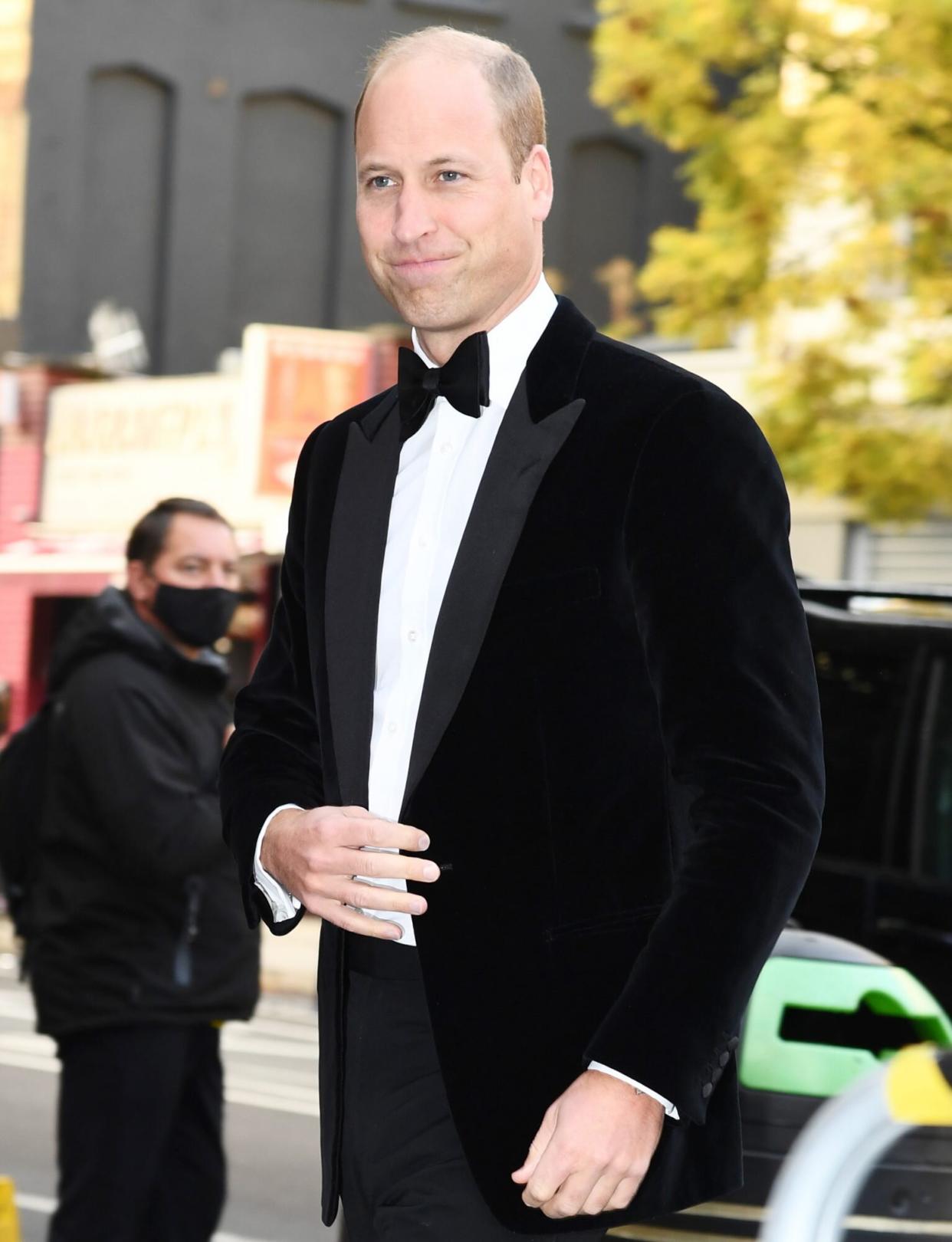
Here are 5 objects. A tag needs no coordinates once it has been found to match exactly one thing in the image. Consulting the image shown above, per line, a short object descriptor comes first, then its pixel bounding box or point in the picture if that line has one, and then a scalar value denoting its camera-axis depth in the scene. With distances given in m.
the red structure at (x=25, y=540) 37.47
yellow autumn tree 21.89
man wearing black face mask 8.32
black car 9.64
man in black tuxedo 3.77
